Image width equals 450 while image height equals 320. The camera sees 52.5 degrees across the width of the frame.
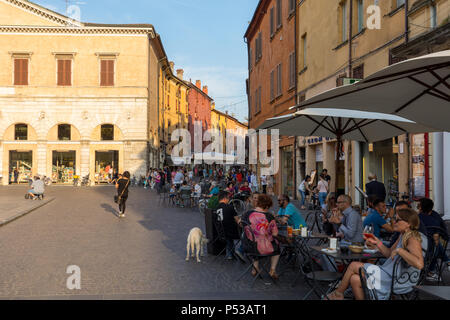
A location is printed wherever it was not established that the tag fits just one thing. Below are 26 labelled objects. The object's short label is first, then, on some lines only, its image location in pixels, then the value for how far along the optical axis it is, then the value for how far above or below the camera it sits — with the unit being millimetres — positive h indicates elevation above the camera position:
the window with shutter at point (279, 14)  24750 +8300
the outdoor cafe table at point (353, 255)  5061 -1019
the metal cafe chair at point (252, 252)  6434 -1236
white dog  7934 -1326
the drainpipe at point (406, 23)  11891 +3715
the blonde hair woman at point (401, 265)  4441 -993
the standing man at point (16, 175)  36344 -798
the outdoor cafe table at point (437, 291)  3609 -1042
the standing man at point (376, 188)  11625 -583
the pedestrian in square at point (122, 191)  15164 -864
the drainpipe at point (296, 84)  21797 +3901
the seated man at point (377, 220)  7000 -863
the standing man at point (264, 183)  25219 -983
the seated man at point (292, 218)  7750 -902
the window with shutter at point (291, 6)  22303 +7884
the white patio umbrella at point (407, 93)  4083 +838
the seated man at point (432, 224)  5932 -811
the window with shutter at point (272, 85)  26656 +4722
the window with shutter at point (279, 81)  24984 +4638
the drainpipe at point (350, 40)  15664 +4318
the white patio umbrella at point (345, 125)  8352 +839
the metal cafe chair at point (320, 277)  5138 -1275
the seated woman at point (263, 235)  6469 -992
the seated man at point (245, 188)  16891 -860
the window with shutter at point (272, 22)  26562 +8387
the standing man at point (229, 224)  8102 -1045
